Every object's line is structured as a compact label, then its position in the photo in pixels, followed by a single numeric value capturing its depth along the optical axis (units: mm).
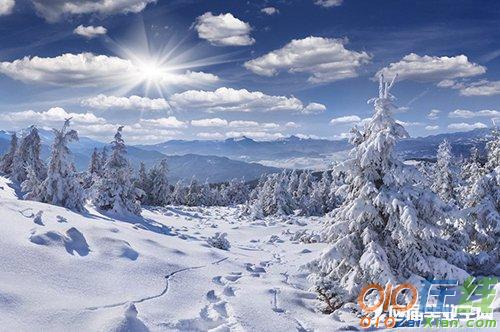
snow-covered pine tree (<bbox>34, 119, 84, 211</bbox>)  32000
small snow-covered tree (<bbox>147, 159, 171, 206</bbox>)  79750
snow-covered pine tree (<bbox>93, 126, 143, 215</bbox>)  39938
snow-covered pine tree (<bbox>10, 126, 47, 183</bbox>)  51375
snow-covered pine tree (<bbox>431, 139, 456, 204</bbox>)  38312
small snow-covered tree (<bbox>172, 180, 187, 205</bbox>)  99444
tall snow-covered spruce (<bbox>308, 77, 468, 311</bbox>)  12758
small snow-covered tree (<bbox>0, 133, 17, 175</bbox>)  61125
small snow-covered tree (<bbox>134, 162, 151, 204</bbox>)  80231
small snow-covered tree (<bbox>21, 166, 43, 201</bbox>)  39594
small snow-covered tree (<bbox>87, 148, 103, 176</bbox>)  67031
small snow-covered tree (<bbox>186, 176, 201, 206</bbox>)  101625
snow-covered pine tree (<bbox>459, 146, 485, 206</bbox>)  23814
